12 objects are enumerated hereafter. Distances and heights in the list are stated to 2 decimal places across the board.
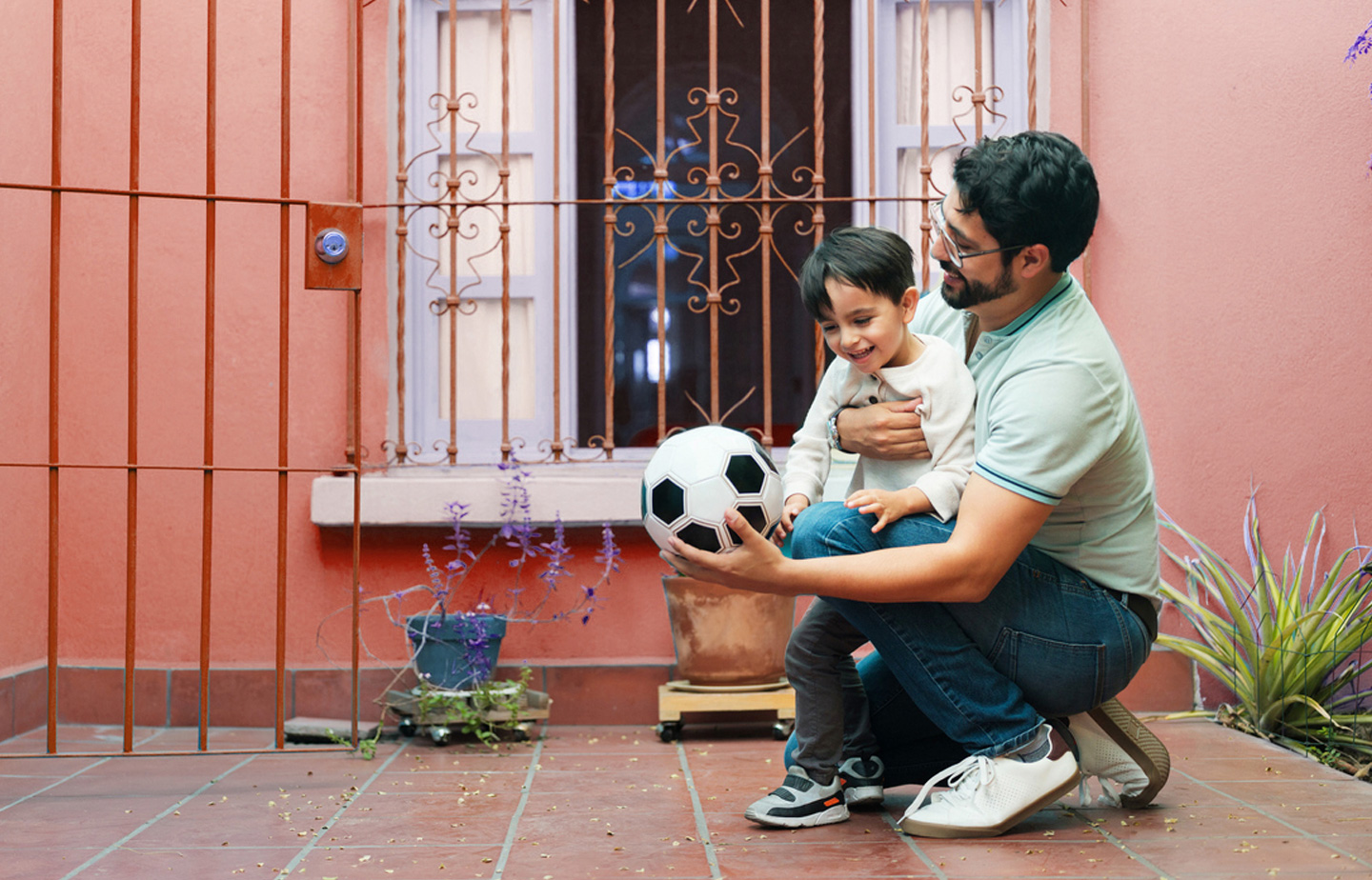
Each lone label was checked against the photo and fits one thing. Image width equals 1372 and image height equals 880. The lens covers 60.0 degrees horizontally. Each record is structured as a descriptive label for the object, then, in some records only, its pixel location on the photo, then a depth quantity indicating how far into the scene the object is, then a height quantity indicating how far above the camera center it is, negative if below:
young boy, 2.19 -0.03
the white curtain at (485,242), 3.74 +0.64
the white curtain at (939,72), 3.80 +1.20
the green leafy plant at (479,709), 3.15 -0.71
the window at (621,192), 3.60 +0.80
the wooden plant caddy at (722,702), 3.21 -0.70
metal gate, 3.46 +0.41
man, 2.00 -0.17
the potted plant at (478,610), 3.18 -0.48
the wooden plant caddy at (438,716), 3.16 -0.73
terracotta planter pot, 3.25 -0.52
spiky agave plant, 3.14 -0.54
